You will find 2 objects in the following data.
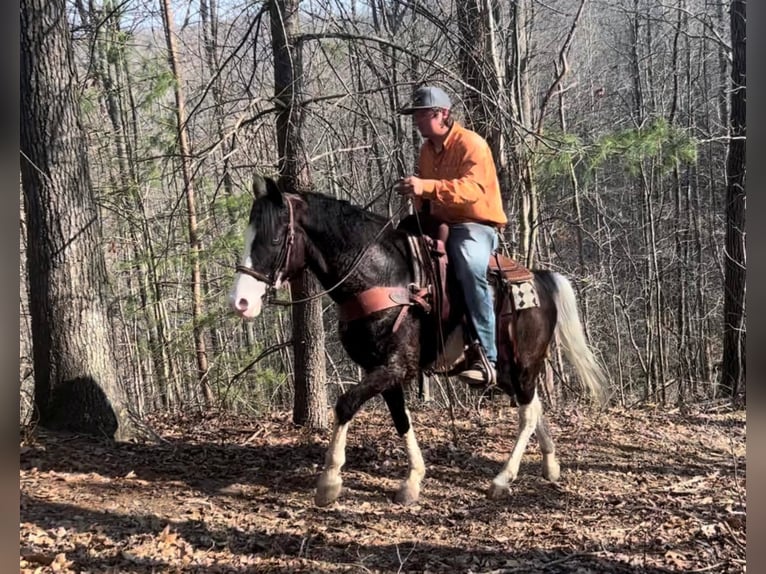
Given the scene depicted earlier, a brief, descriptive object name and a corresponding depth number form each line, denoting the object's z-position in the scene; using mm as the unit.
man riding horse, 3914
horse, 3490
